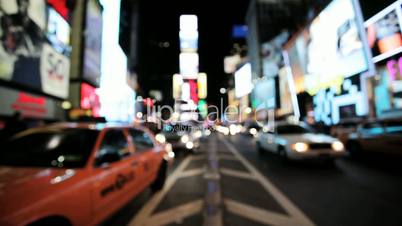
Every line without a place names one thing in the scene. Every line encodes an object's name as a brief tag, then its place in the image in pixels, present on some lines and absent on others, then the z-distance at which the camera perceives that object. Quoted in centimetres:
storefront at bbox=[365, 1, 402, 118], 1973
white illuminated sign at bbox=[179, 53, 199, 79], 9888
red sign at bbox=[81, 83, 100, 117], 2512
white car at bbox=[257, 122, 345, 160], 947
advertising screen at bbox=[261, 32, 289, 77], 6469
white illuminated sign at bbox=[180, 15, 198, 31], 8292
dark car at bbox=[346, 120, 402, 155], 966
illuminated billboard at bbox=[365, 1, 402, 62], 1942
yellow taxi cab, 269
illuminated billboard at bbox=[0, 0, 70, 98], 1412
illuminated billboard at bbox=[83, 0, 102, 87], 2528
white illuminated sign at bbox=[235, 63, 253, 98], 9544
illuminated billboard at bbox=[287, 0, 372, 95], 2370
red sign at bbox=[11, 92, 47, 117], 1563
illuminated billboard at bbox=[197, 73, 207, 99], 10900
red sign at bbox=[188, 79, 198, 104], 10532
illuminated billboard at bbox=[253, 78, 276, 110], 6297
